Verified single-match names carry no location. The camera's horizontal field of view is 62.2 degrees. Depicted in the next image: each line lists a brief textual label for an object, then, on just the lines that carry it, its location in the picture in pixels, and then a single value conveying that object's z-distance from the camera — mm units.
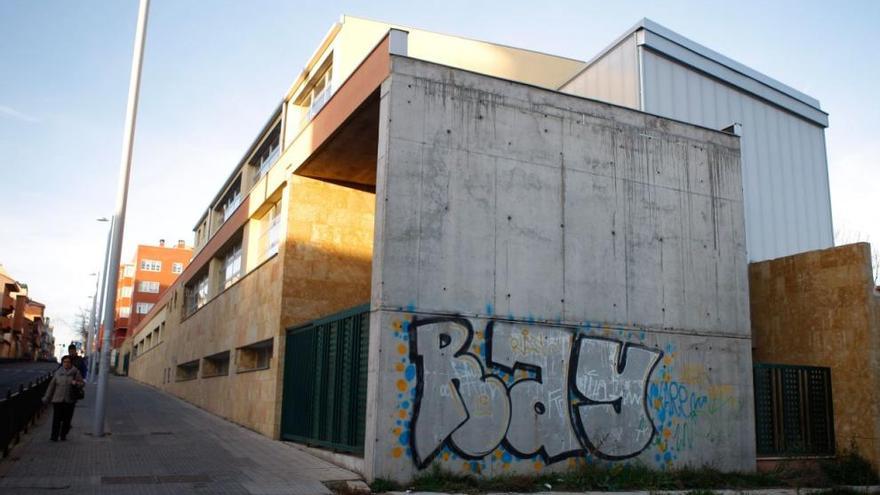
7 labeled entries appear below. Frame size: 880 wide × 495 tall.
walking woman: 13625
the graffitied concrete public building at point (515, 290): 10859
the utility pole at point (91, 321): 55156
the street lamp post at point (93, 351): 42469
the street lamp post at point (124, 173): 15359
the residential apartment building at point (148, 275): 92250
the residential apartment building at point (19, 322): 90250
